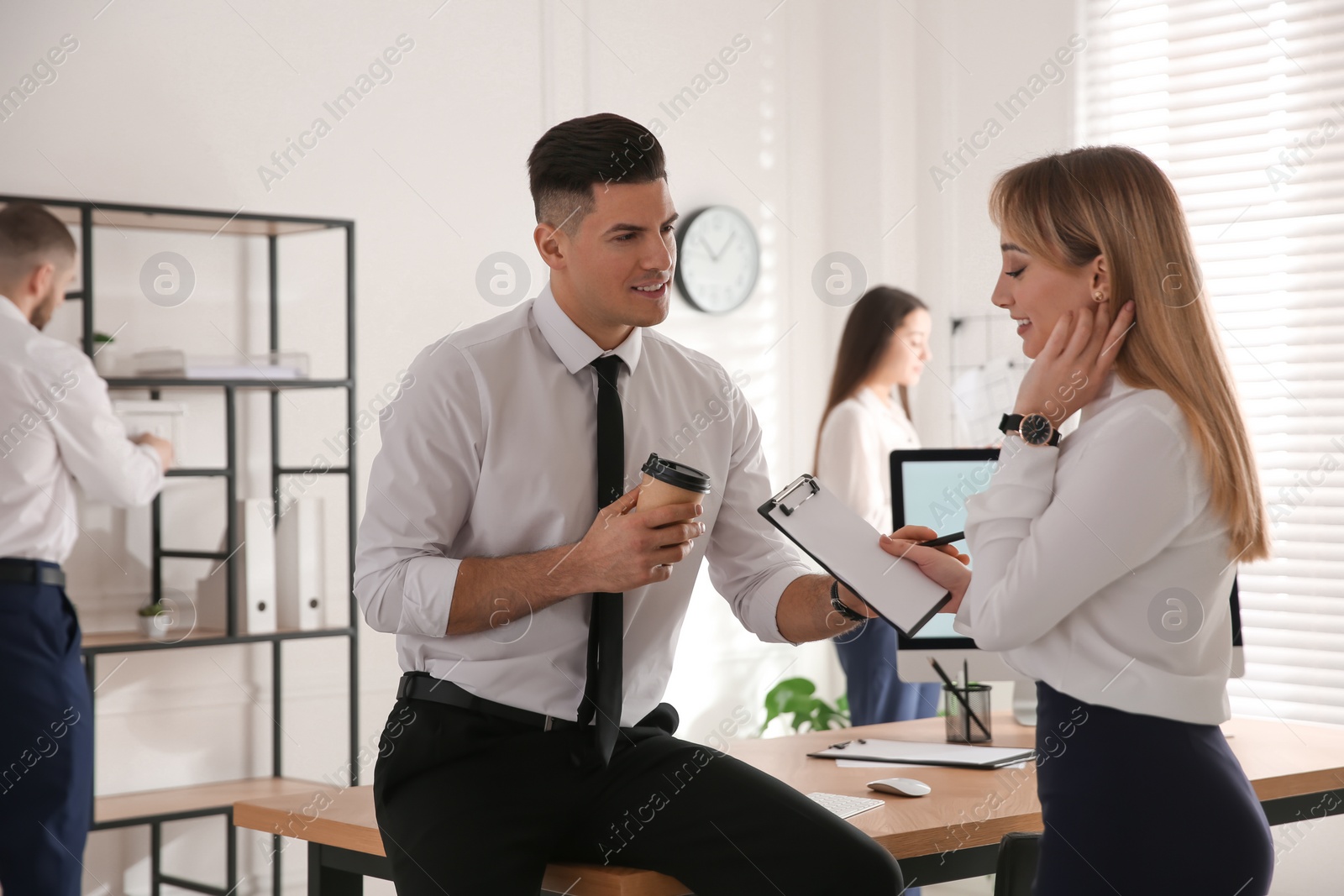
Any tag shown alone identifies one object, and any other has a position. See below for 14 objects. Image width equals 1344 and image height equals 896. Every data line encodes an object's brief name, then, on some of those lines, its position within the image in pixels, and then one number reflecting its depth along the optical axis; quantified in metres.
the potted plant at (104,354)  3.46
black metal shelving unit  3.32
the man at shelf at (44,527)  2.90
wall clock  4.80
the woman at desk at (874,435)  3.79
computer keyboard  1.85
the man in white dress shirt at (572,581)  1.63
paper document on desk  2.21
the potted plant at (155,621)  3.43
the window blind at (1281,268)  3.70
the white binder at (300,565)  3.66
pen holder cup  2.46
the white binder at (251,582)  3.57
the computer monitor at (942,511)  2.52
